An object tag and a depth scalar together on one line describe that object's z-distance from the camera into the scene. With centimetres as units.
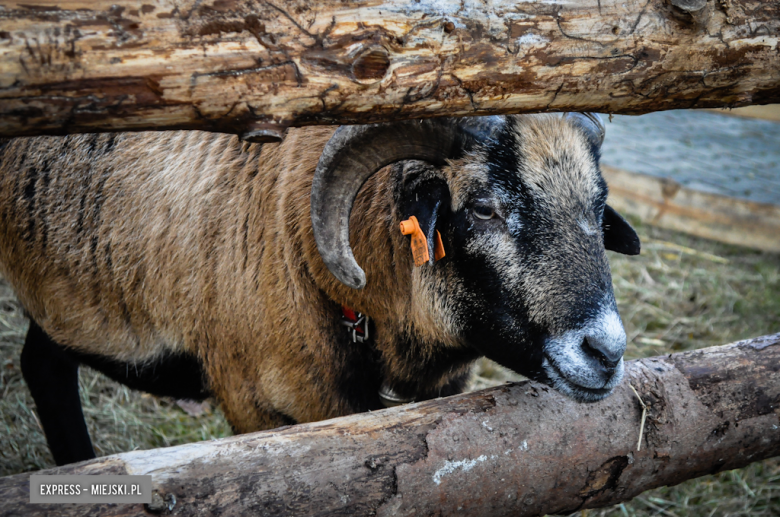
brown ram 278
